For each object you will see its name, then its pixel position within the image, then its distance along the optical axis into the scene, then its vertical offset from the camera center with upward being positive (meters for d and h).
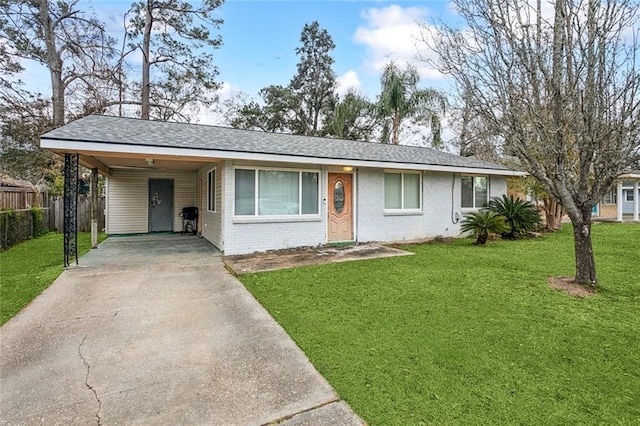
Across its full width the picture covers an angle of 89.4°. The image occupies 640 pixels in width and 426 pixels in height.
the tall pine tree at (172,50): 17.53 +8.85
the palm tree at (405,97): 19.19 +6.70
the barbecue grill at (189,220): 12.59 -0.46
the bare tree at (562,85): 4.72 +1.95
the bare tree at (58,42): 14.45 +8.04
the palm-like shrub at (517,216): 11.12 -0.23
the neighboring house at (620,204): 17.59 +0.37
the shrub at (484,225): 9.92 -0.50
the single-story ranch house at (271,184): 7.87 +0.84
